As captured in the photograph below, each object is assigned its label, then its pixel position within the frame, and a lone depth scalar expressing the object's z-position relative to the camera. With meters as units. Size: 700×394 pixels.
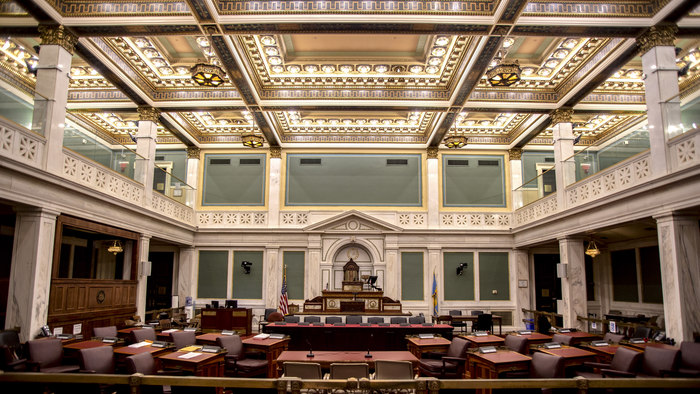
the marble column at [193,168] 19.50
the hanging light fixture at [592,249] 13.35
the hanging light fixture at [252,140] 15.52
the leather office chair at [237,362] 8.04
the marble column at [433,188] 18.91
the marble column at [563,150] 13.94
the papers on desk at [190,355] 6.98
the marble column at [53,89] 9.45
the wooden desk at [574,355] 7.42
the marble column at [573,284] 13.45
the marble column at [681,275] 8.84
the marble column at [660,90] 9.30
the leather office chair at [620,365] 6.74
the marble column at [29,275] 9.05
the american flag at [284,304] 15.70
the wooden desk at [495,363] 6.84
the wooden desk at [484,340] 8.90
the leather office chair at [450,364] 7.88
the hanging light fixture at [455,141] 16.09
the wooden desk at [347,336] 11.23
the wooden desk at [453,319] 15.37
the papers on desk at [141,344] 8.04
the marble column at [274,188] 18.97
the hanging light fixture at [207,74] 10.69
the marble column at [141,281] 13.76
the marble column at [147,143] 14.51
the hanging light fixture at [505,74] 10.62
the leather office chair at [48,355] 7.43
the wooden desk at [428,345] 8.59
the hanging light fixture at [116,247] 13.28
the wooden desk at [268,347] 8.55
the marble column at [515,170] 19.16
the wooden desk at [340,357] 7.41
